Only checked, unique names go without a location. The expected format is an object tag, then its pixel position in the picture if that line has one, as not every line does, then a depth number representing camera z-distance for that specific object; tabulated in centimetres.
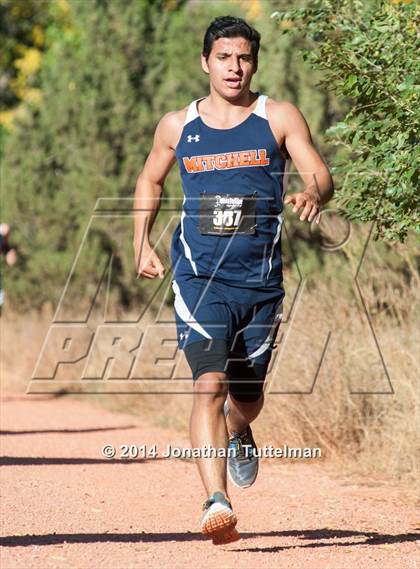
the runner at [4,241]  3009
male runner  1268
